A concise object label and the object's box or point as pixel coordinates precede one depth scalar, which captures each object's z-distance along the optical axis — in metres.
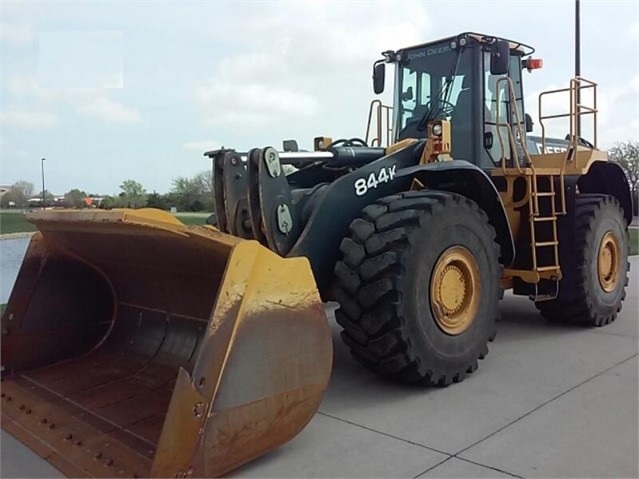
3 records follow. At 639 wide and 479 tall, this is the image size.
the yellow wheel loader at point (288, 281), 2.81
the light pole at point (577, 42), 15.70
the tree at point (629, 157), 30.28
